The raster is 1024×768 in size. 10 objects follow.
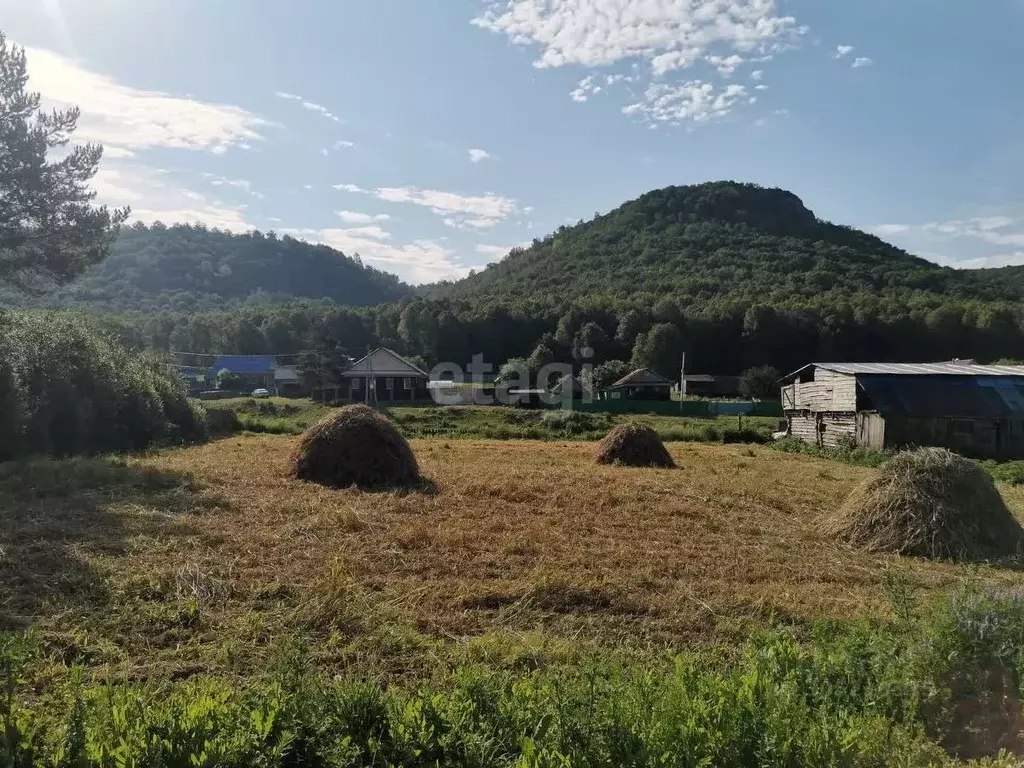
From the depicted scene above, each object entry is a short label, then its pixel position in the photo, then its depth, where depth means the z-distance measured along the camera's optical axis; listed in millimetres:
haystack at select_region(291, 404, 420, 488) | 13203
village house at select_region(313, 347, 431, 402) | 57688
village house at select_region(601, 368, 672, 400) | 54312
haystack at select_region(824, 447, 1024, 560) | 9602
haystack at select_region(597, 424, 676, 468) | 19109
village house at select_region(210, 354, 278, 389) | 73188
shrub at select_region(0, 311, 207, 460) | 17109
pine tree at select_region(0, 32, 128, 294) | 15391
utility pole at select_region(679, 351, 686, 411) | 60606
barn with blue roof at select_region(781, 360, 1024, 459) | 25938
